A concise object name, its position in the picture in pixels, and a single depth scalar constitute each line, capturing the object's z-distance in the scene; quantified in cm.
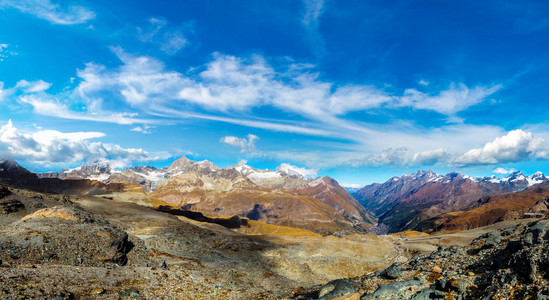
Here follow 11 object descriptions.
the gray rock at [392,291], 1575
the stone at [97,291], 1733
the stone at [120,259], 3158
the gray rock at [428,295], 1431
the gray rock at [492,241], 2302
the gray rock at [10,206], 5618
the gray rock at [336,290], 1745
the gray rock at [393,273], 2027
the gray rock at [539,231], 1771
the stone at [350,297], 1590
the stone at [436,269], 1944
